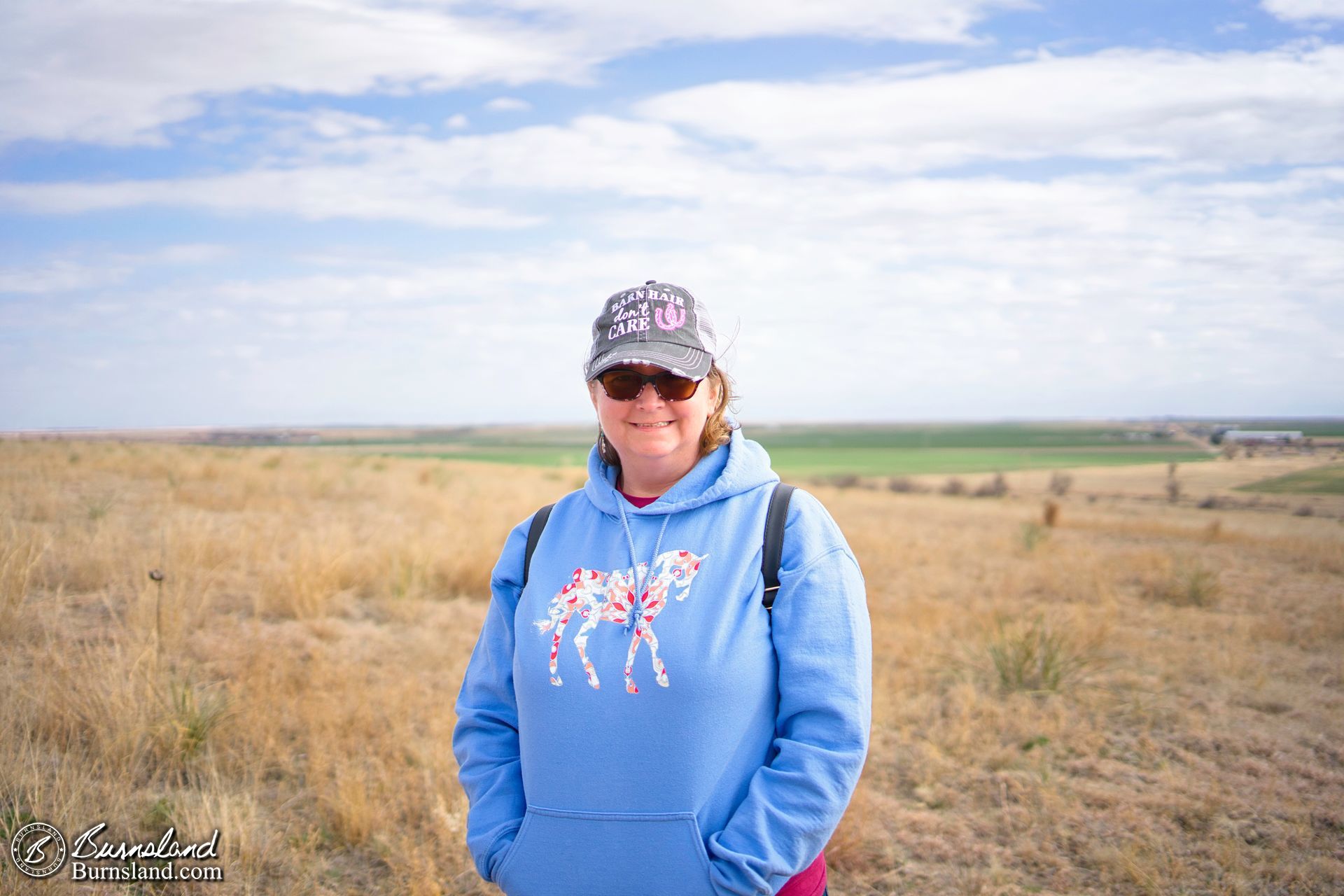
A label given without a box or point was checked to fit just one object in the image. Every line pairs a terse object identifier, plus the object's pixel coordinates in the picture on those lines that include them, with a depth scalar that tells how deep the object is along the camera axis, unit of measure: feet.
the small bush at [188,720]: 12.62
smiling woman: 5.65
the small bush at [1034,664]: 18.86
